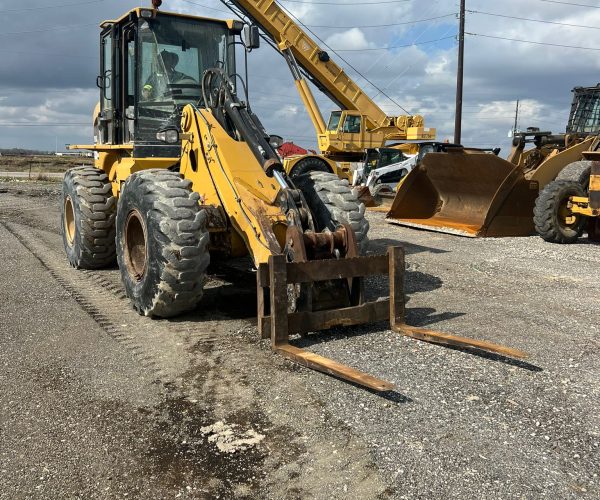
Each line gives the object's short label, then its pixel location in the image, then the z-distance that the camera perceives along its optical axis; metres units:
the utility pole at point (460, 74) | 24.94
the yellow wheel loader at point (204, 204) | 4.84
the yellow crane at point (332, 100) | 21.21
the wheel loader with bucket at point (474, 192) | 10.85
